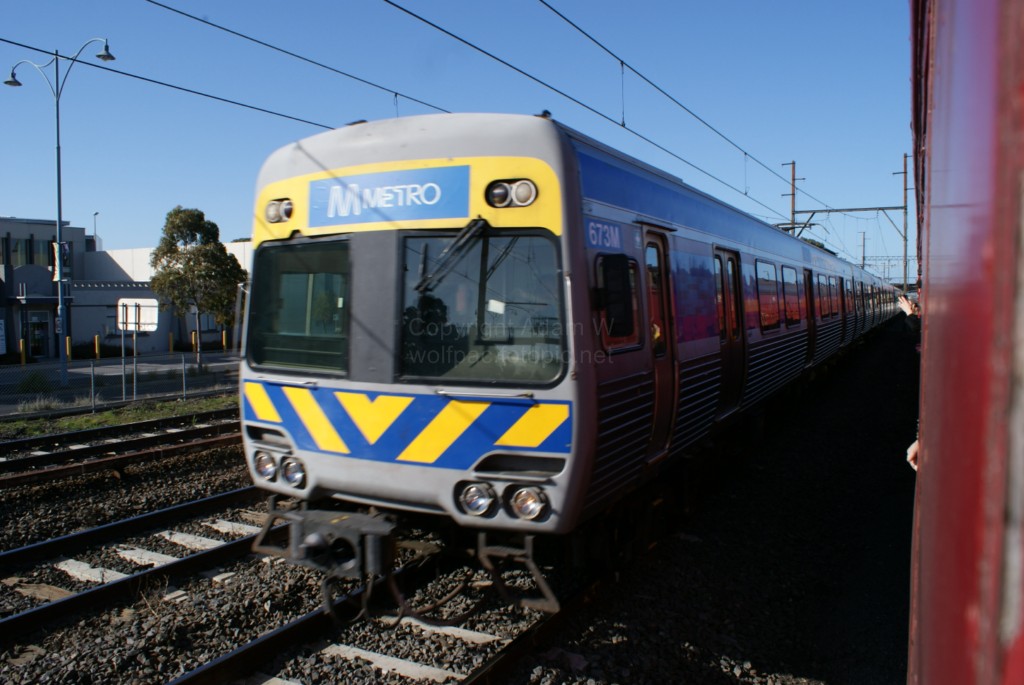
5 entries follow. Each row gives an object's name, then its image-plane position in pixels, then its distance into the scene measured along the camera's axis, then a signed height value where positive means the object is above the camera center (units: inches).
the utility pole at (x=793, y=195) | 1124.5 +219.4
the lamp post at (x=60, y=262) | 788.1 +64.6
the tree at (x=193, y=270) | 1174.3 +74.4
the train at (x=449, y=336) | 166.2 -4.4
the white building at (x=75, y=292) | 1325.0 +48.8
